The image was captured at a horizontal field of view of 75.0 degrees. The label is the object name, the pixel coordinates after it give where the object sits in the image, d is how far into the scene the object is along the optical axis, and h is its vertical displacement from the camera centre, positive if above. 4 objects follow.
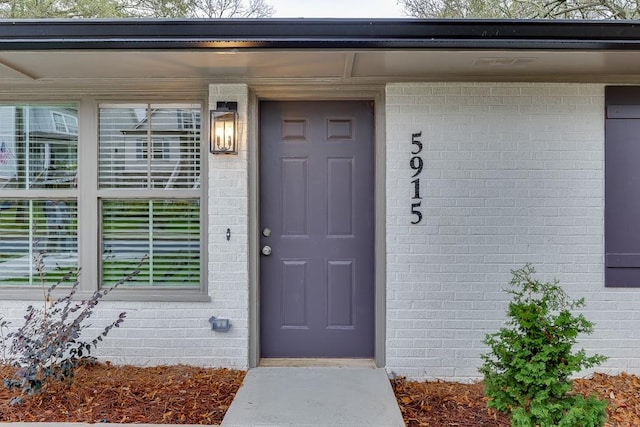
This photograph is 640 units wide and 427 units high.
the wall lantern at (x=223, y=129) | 3.03 +0.61
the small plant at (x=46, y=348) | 2.50 -0.83
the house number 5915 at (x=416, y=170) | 3.06 +0.32
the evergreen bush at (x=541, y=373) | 2.03 -0.80
